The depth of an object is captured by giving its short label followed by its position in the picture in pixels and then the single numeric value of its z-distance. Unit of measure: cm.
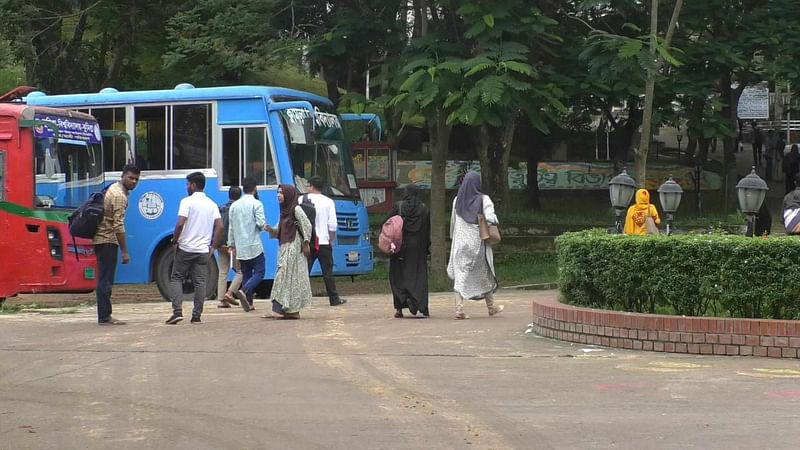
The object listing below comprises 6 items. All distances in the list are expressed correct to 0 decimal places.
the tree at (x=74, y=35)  2369
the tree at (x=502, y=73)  1667
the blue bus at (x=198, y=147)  1695
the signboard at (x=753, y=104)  4012
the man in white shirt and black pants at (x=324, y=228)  1523
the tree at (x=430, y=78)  1709
